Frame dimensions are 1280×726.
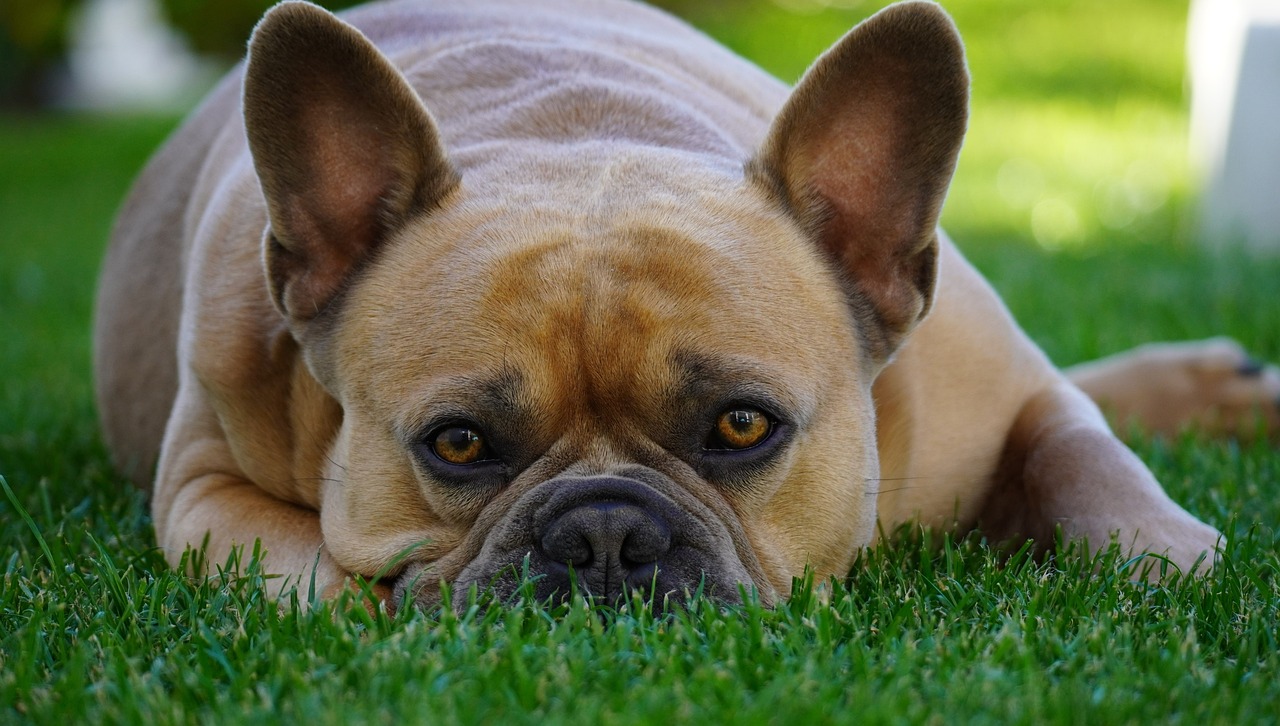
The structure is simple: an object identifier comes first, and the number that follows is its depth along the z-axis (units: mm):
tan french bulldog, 2725
